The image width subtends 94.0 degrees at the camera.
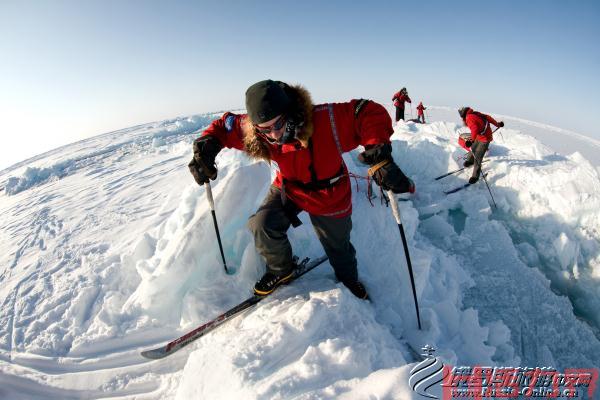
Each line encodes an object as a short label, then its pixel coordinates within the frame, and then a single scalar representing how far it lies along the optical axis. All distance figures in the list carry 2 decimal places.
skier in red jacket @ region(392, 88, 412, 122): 11.88
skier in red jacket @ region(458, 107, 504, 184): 5.84
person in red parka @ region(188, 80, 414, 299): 1.86
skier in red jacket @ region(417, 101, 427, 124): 13.92
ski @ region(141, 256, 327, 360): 2.23
